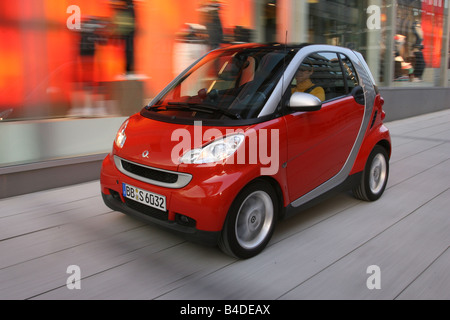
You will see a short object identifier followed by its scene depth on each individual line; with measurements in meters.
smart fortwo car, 2.66
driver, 3.21
